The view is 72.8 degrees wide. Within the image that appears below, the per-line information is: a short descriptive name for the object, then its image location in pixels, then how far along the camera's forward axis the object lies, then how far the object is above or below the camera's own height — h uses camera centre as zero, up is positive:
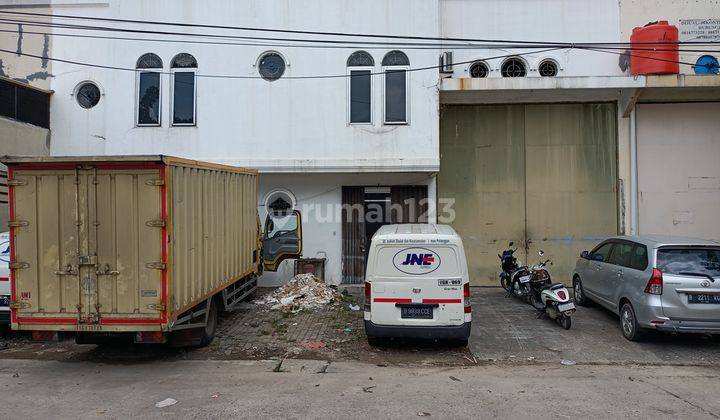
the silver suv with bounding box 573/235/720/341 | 7.05 -1.16
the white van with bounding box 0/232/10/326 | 7.45 -1.20
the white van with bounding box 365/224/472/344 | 6.99 -1.10
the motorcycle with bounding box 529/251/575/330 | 8.52 -1.62
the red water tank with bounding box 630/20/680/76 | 11.93 +3.95
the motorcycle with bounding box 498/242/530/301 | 10.38 -1.47
